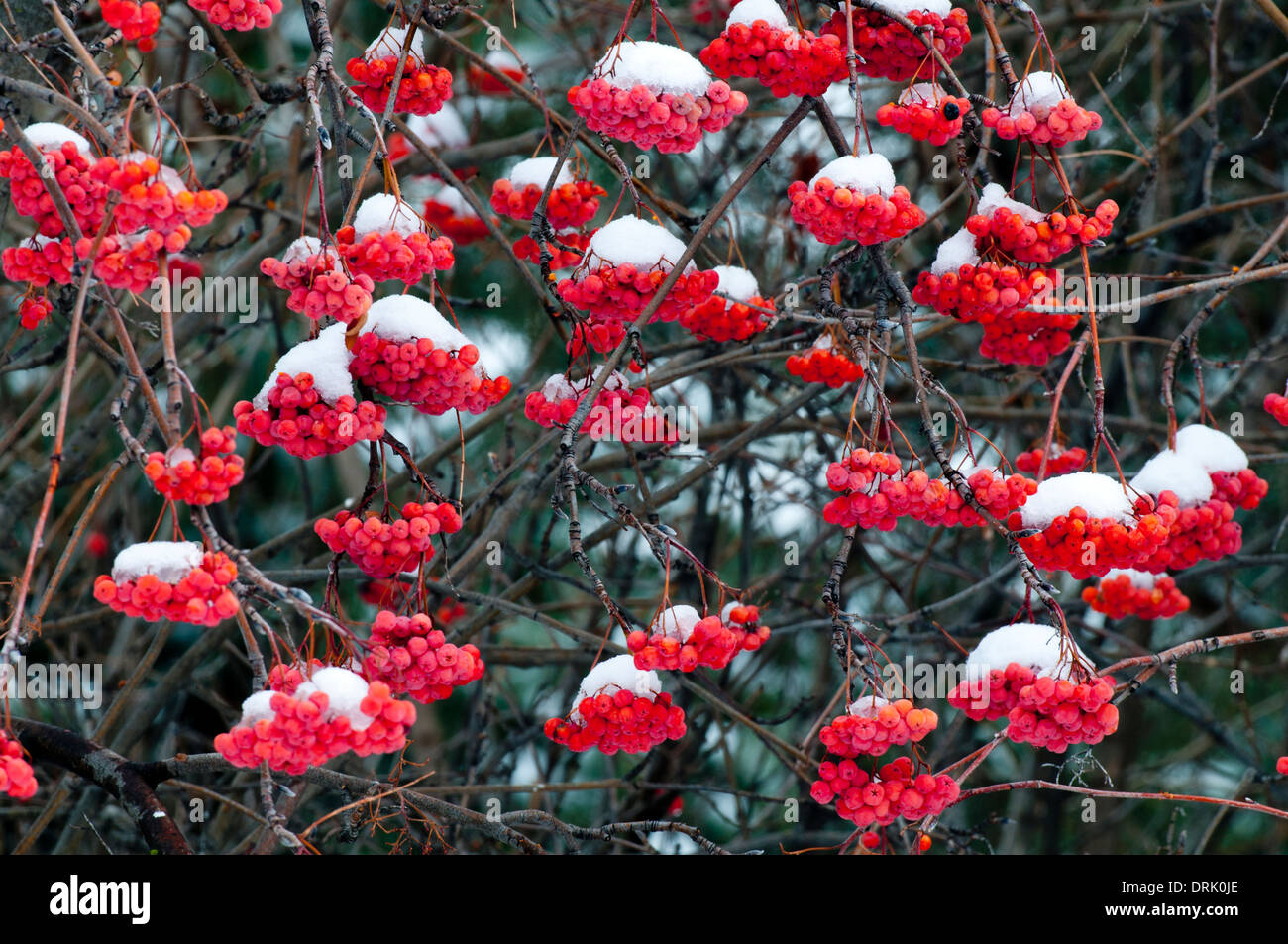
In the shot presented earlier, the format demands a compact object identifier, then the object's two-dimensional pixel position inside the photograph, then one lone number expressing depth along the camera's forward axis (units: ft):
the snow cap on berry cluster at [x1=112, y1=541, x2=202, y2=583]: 6.63
